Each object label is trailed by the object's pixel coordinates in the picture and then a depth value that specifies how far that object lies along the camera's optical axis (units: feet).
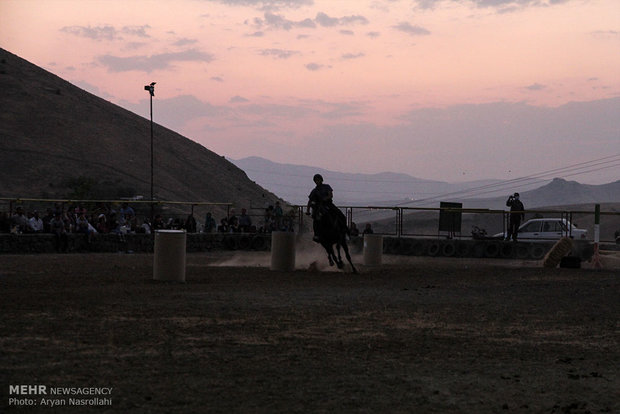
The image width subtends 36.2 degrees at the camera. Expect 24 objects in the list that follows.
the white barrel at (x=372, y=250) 93.81
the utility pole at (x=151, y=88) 206.80
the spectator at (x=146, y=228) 124.47
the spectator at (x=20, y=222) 110.52
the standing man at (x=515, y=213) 129.18
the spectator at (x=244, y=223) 135.95
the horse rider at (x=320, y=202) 76.79
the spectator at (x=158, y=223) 124.88
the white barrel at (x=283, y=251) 80.74
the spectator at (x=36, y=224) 111.96
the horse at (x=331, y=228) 77.71
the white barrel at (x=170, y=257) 65.87
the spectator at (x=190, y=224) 135.13
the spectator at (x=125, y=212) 125.14
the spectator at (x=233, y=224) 135.74
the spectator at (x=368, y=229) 134.61
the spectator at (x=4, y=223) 110.63
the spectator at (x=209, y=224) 136.51
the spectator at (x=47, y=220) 113.39
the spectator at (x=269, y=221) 138.92
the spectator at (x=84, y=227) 114.32
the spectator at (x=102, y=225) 119.14
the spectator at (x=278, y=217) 138.82
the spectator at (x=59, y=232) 110.01
